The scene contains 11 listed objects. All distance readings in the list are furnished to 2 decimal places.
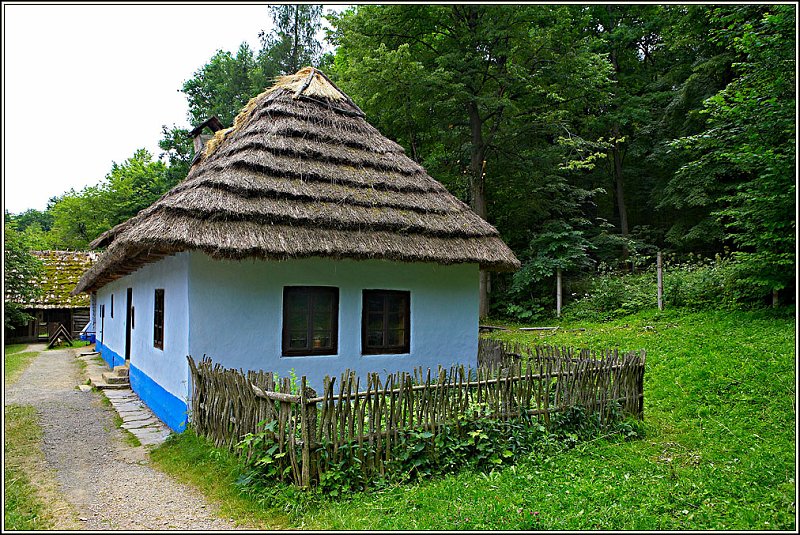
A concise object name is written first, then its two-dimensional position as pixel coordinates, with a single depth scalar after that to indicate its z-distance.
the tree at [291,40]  26.75
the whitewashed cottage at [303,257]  7.37
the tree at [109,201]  33.16
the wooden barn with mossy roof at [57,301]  22.95
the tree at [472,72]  16.03
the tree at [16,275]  19.51
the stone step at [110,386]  11.07
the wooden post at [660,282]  13.98
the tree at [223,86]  28.44
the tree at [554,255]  17.55
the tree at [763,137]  8.07
